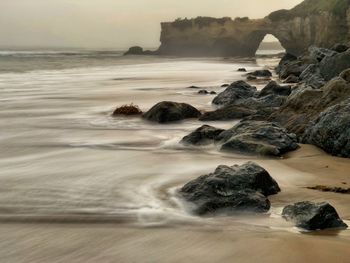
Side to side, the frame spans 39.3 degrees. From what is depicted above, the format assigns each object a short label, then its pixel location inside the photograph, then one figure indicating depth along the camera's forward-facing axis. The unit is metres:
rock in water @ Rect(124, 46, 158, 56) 107.00
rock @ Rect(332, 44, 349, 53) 26.28
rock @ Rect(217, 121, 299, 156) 7.66
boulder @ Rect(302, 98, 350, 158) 7.53
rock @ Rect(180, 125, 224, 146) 8.64
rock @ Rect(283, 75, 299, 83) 22.51
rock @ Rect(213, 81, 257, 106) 14.94
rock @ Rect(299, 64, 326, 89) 15.88
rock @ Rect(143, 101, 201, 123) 11.63
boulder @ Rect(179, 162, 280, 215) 4.90
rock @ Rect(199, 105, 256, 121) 11.61
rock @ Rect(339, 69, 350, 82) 10.61
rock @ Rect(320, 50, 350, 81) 16.53
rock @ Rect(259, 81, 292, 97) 14.83
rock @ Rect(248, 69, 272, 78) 29.45
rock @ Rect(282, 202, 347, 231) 4.33
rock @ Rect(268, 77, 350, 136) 9.25
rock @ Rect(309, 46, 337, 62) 25.76
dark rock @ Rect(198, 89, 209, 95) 18.88
